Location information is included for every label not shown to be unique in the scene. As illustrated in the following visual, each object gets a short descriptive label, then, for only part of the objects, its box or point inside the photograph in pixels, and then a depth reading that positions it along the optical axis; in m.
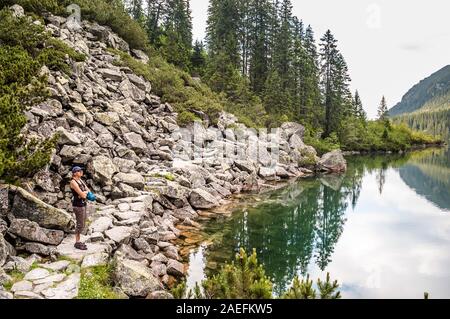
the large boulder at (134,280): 9.76
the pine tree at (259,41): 63.38
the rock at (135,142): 21.20
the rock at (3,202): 10.27
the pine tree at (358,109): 81.70
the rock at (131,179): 17.25
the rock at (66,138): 15.20
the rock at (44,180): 12.92
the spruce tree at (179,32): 46.25
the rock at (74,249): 10.44
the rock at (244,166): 29.17
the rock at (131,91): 25.91
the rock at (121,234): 12.23
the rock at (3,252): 9.02
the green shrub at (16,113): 10.34
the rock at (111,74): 26.08
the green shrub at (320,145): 50.56
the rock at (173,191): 18.75
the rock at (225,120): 33.90
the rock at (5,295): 7.68
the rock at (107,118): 20.36
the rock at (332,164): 43.06
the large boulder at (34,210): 10.62
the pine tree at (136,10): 61.33
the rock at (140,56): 34.56
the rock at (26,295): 8.05
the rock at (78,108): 18.59
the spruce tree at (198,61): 54.62
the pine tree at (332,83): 67.00
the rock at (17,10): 22.52
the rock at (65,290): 8.30
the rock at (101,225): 12.56
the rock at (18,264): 9.12
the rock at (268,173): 32.25
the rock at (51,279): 8.77
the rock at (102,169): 15.93
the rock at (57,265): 9.58
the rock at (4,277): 8.35
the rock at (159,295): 9.59
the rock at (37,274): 8.95
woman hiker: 10.79
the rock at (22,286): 8.34
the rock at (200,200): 20.73
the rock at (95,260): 10.03
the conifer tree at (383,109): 103.84
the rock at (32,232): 10.26
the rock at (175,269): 12.47
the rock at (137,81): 28.20
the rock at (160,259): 12.79
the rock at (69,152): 14.92
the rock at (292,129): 46.55
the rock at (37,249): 10.18
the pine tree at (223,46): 49.19
